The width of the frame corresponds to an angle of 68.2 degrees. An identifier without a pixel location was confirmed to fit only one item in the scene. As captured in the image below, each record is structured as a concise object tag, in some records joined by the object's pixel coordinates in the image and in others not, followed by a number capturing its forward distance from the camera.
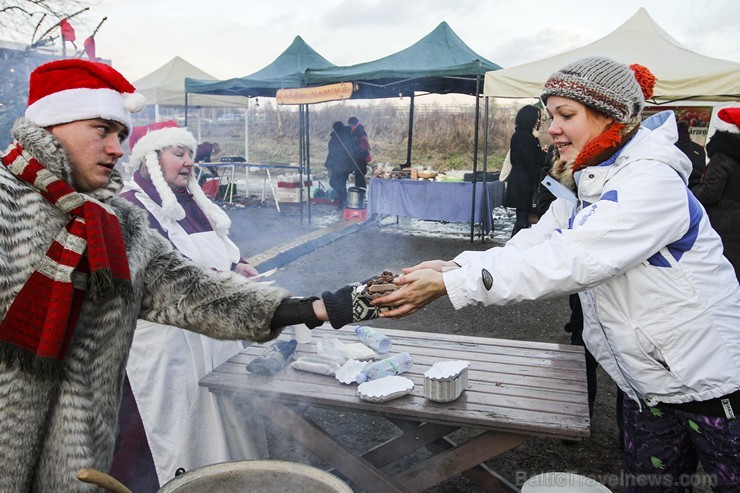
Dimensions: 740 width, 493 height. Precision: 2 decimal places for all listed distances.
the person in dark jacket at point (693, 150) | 5.84
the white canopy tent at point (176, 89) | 15.28
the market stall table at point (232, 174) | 13.79
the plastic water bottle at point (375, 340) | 2.89
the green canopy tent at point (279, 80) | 11.17
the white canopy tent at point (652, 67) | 7.45
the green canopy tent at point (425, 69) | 9.60
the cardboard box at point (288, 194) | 13.64
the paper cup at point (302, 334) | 2.99
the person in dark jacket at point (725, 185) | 4.62
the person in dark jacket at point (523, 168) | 8.51
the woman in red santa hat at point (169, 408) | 2.88
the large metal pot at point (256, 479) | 1.72
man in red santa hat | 1.54
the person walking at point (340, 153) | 13.10
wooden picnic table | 2.24
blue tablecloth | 10.41
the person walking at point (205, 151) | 14.47
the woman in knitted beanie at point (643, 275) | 1.89
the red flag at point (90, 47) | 5.17
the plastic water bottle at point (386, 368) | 2.56
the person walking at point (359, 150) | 13.11
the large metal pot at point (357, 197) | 12.30
